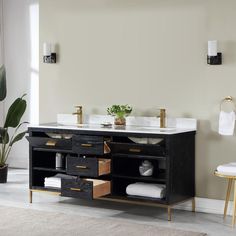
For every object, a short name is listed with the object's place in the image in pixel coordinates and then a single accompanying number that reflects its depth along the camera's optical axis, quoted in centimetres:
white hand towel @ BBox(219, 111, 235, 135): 484
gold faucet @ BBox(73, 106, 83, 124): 555
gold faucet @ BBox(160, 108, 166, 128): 510
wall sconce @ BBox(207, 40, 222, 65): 485
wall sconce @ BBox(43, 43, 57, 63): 568
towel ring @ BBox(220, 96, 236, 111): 492
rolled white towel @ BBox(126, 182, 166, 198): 479
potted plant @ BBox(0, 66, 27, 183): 633
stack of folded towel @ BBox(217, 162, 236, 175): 456
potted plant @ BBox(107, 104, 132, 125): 520
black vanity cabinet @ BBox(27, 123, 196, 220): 473
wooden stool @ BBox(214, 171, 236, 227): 458
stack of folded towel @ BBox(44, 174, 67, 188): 516
